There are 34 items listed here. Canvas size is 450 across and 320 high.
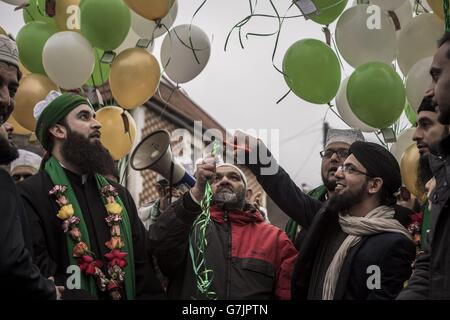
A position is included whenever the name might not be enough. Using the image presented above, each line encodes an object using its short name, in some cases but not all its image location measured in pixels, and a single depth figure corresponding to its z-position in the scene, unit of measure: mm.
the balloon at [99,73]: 5191
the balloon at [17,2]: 4828
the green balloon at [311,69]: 4535
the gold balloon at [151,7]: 4297
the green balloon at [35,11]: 5168
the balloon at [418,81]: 4266
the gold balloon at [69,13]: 4898
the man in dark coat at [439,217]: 2904
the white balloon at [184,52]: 4773
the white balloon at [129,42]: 5121
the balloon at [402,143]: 4984
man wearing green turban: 3820
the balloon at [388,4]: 4500
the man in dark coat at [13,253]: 2799
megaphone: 4730
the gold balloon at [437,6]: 4034
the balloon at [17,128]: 5302
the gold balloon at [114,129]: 4910
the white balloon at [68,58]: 4617
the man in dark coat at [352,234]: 3854
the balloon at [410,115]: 5196
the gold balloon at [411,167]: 4594
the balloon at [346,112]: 5008
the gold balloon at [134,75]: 4629
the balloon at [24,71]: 5203
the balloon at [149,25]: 4902
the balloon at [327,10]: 4398
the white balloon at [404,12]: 4840
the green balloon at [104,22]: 4590
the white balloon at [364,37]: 4461
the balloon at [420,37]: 4387
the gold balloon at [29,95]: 4750
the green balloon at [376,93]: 4352
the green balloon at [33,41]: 4836
